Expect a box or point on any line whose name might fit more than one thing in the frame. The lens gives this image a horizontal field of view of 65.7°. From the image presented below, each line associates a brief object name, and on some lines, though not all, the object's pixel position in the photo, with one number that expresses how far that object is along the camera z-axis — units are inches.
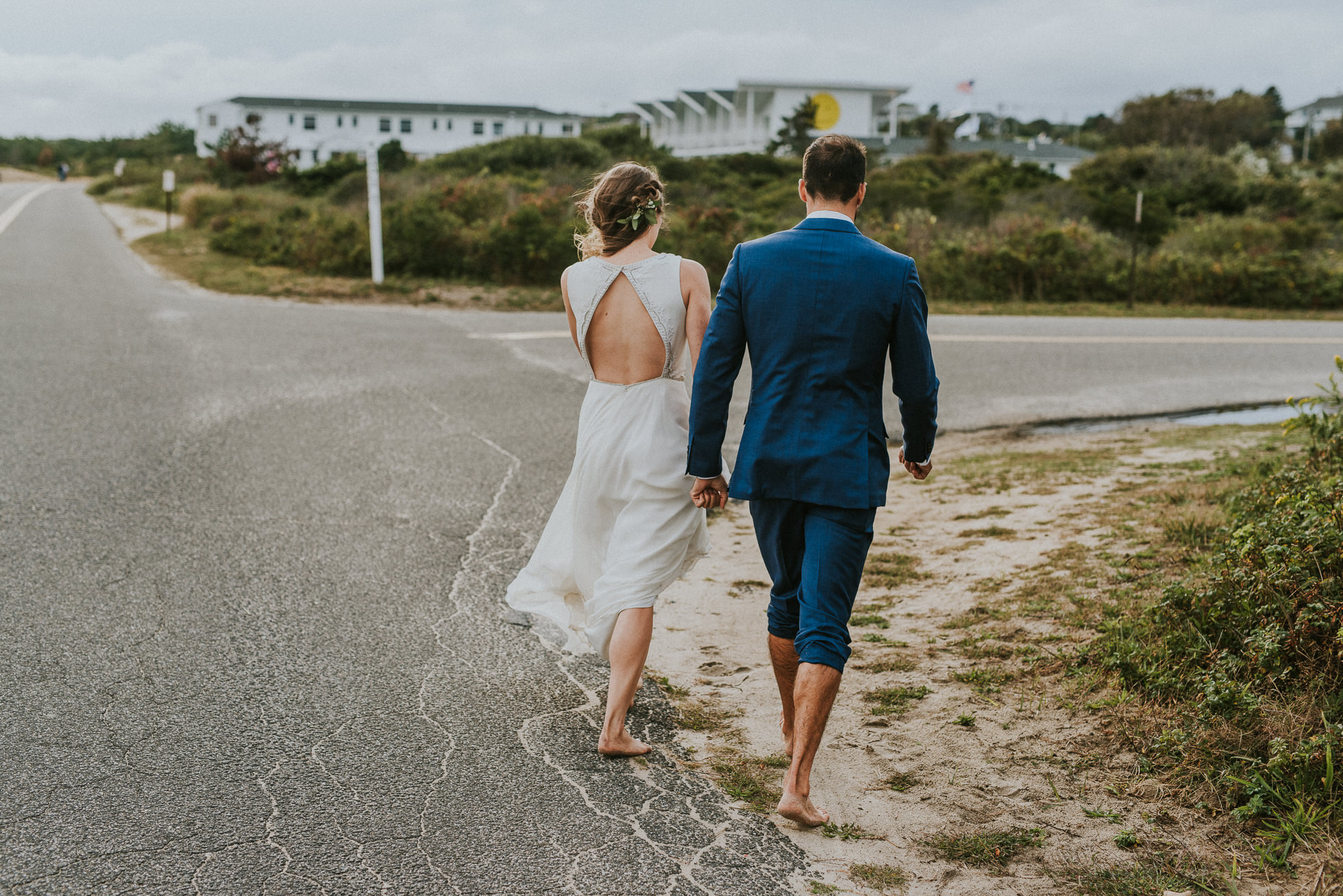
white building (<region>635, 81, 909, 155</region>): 2395.4
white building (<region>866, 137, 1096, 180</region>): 2313.0
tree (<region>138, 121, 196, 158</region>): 3260.3
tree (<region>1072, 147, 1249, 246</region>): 1175.6
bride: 138.1
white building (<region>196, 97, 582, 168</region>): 2972.4
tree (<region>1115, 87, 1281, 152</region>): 2290.8
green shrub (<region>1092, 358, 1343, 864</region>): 121.9
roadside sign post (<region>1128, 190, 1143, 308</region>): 769.6
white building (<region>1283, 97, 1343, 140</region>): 3590.1
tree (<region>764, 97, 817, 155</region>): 2076.8
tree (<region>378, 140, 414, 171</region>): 1733.5
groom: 120.0
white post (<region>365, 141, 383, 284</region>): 709.9
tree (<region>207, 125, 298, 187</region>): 1772.9
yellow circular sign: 2443.4
